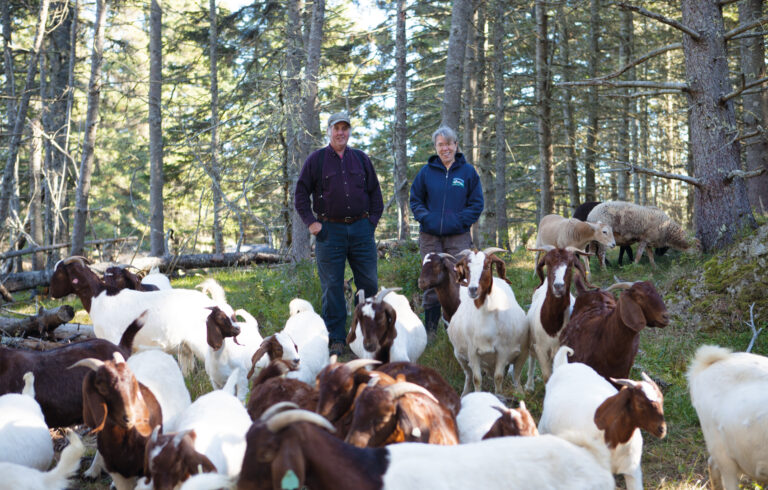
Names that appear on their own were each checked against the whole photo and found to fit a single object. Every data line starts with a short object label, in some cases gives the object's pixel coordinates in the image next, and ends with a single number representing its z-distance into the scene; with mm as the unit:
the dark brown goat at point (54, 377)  5344
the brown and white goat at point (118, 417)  4031
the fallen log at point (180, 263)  12594
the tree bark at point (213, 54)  22133
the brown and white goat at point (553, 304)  6133
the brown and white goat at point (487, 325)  6531
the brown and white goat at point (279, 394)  4598
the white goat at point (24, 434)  4285
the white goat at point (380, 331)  5688
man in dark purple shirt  7906
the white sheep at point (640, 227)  13391
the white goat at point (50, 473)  3479
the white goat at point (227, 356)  6324
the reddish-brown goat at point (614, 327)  5062
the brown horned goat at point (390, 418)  3420
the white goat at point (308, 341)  6293
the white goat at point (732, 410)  3814
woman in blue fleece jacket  8125
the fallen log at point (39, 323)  8227
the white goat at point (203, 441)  3490
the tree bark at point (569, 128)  18938
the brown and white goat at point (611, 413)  3891
